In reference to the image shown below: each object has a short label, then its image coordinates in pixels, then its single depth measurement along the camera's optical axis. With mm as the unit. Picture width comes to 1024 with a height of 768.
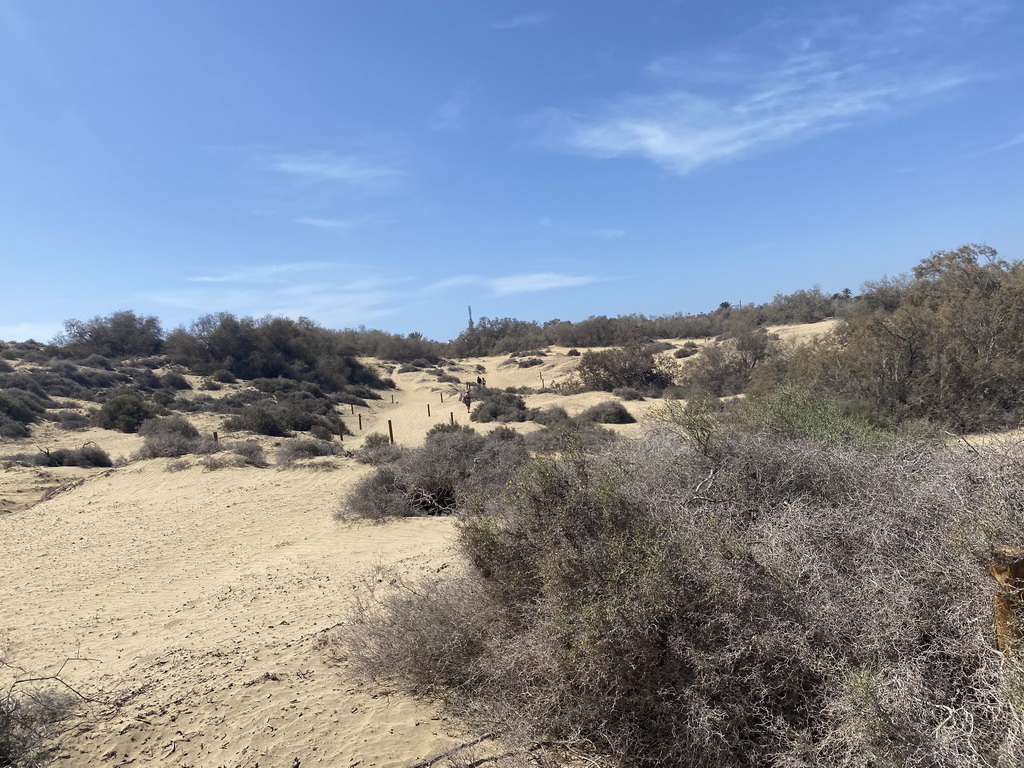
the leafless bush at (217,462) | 16312
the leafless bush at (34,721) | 3648
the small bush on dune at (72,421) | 23145
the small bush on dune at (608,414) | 21578
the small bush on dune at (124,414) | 23844
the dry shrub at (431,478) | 11234
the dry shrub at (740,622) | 2770
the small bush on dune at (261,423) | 23109
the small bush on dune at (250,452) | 16969
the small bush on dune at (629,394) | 26608
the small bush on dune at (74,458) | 17938
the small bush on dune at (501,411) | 24250
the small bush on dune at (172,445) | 17969
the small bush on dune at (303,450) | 17258
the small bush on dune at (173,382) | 33094
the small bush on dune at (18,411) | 20984
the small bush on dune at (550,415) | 21592
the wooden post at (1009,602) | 2662
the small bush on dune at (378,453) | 15325
